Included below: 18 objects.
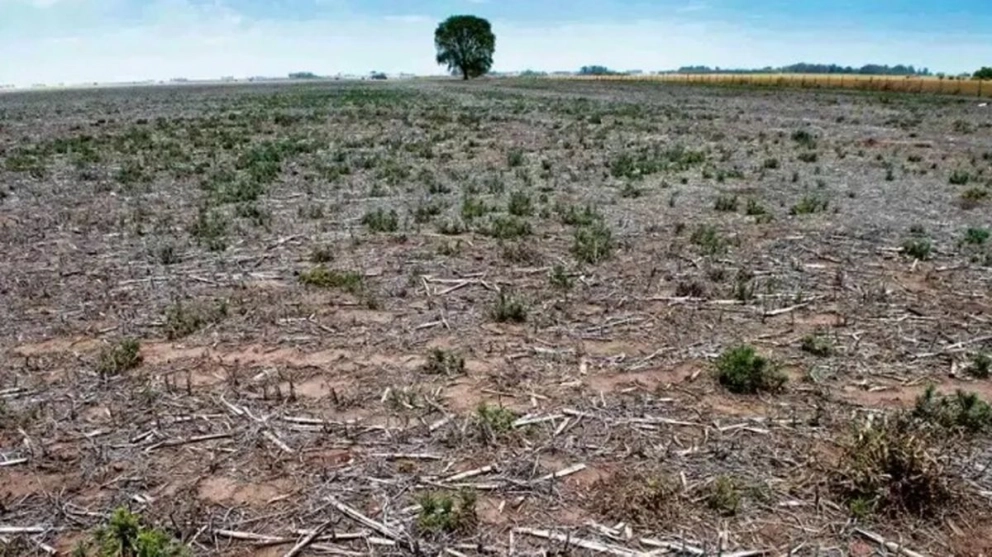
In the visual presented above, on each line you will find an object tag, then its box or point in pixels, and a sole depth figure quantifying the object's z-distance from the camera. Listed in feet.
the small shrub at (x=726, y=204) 40.32
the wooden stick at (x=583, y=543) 13.03
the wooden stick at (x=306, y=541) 13.16
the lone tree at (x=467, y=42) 421.18
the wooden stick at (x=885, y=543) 12.92
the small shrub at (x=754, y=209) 38.92
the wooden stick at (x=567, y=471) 15.26
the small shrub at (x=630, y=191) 44.43
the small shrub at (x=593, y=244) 30.50
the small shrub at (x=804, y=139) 71.90
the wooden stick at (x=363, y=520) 13.57
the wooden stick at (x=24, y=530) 13.66
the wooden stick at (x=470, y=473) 15.17
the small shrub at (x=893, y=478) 13.96
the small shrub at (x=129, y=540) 12.27
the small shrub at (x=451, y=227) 35.19
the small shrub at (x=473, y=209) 38.11
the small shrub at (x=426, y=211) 37.65
